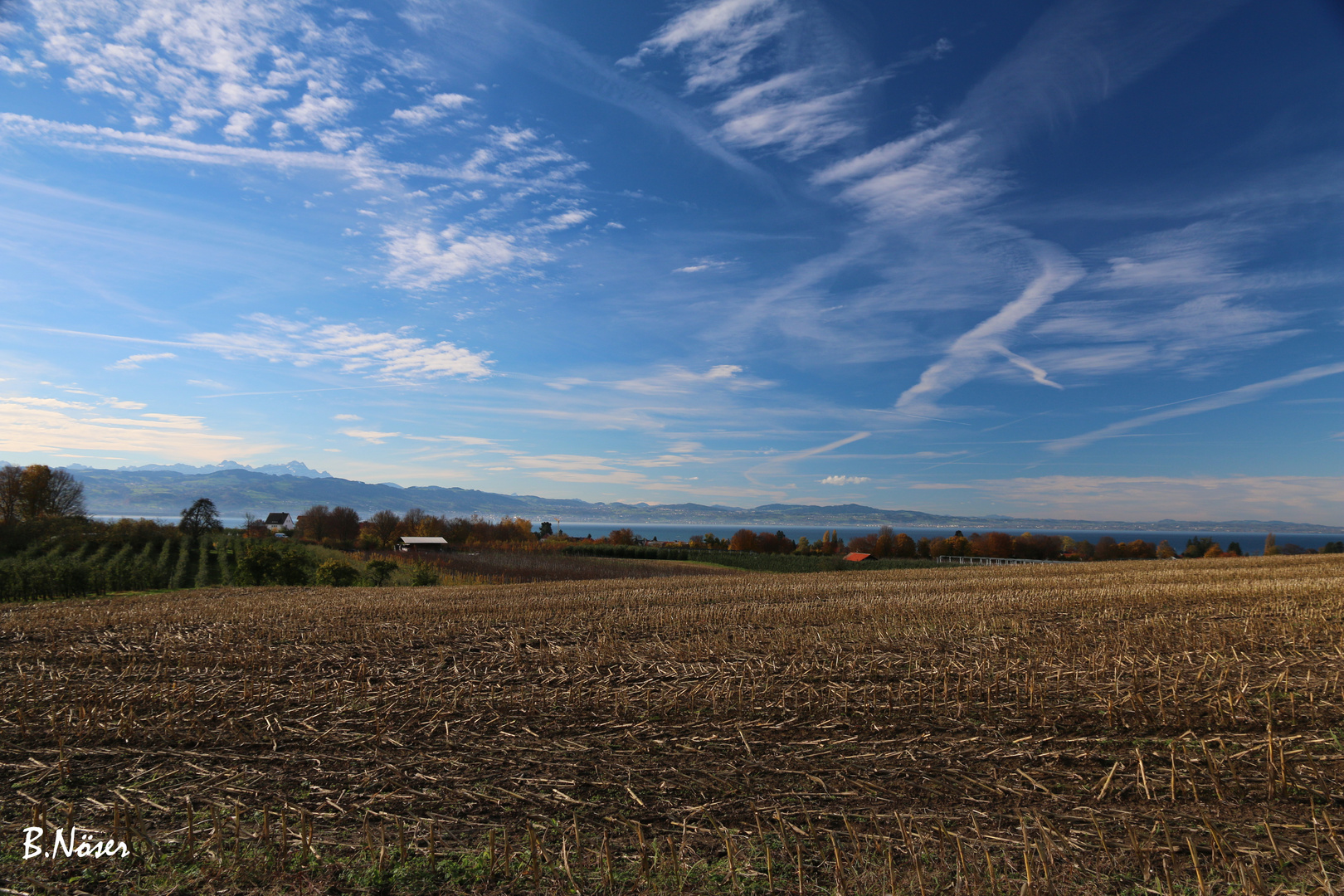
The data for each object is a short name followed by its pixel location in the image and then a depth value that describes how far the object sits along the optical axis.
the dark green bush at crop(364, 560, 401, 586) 42.56
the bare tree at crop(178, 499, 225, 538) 76.06
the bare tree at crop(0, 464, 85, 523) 88.56
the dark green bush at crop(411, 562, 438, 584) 40.00
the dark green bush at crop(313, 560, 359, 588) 39.03
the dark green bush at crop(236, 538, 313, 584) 42.62
